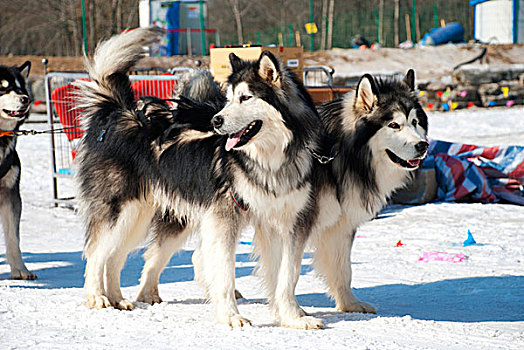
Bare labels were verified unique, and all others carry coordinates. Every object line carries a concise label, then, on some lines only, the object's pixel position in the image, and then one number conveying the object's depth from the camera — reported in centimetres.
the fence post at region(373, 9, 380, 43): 4722
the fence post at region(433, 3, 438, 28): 4834
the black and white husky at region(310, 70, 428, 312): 700
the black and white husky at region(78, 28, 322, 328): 620
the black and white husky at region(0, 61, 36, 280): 942
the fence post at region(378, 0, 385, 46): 4681
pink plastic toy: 1013
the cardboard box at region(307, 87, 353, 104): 1464
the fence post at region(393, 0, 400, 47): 4872
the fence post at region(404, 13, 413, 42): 4979
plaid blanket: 1462
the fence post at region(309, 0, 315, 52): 3956
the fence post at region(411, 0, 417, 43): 4404
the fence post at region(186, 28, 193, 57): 3803
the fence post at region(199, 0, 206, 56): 3809
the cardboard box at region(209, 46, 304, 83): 1363
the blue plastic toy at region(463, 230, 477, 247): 1114
